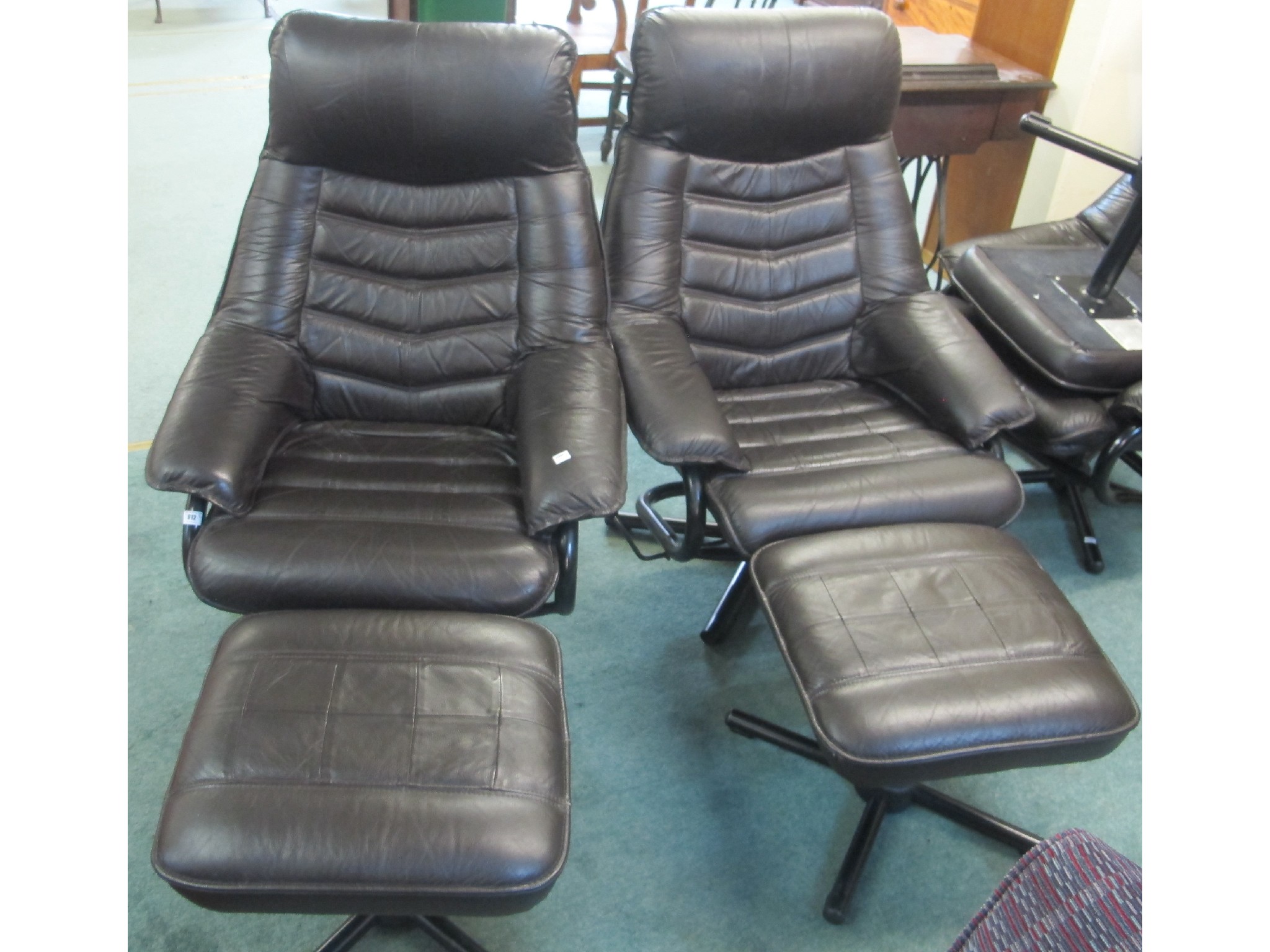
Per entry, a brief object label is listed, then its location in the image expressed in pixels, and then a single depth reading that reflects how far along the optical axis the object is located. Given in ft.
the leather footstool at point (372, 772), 3.43
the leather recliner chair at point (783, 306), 5.25
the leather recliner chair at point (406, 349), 4.57
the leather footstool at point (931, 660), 4.09
